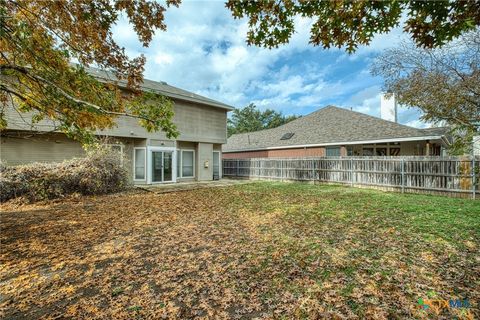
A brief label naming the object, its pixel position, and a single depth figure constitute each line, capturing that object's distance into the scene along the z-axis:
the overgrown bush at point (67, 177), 9.23
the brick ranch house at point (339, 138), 15.49
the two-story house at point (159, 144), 11.52
